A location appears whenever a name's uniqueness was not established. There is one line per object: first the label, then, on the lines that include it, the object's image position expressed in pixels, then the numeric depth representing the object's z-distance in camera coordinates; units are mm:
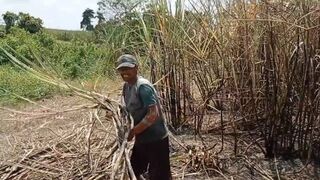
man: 2079
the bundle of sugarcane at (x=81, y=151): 2115
